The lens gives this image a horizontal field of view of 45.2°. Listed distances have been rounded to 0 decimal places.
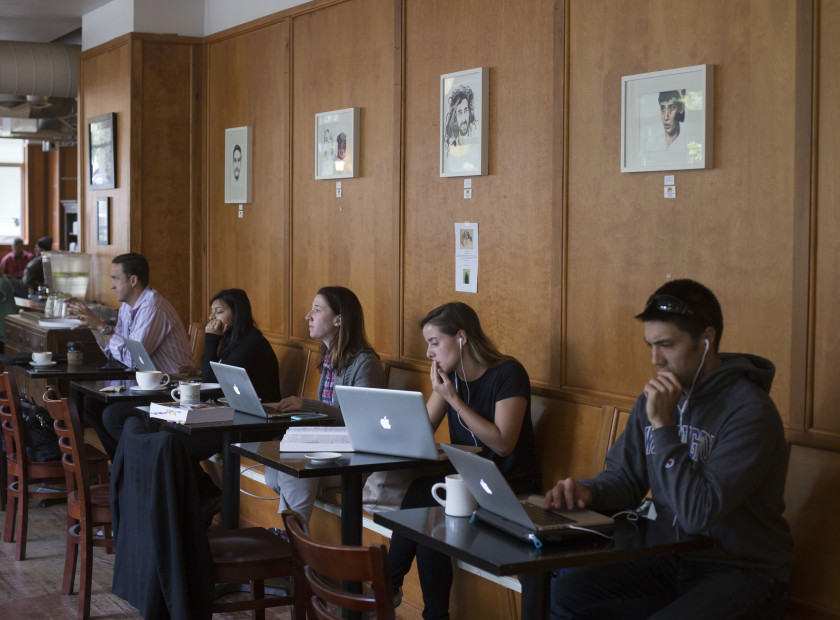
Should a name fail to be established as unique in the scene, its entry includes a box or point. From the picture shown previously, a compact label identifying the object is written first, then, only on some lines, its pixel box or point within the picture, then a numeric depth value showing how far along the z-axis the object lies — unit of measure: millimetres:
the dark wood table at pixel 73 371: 5723
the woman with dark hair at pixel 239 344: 5383
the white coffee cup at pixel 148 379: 5105
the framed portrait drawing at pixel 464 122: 4855
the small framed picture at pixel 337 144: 5848
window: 18844
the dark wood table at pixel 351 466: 3393
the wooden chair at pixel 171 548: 3354
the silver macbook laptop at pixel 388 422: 3443
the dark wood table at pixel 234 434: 4156
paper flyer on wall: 4969
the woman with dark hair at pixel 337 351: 4699
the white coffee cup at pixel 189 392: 4633
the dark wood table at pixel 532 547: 2357
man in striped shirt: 6148
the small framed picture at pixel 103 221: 8204
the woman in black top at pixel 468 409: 3730
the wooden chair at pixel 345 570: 2318
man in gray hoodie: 2607
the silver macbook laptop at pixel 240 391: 4332
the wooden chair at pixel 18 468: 5180
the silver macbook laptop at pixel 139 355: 5543
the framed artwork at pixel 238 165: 7016
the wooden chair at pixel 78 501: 4328
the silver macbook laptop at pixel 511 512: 2506
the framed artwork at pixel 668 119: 3760
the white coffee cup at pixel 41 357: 5957
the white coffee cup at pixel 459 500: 2746
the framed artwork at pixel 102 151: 7992
